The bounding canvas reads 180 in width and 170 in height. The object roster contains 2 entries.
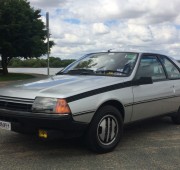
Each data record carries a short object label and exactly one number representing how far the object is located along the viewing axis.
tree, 17.66
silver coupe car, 2.61
